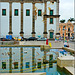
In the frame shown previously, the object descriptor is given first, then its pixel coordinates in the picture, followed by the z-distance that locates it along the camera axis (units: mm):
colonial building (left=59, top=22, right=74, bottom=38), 56344
